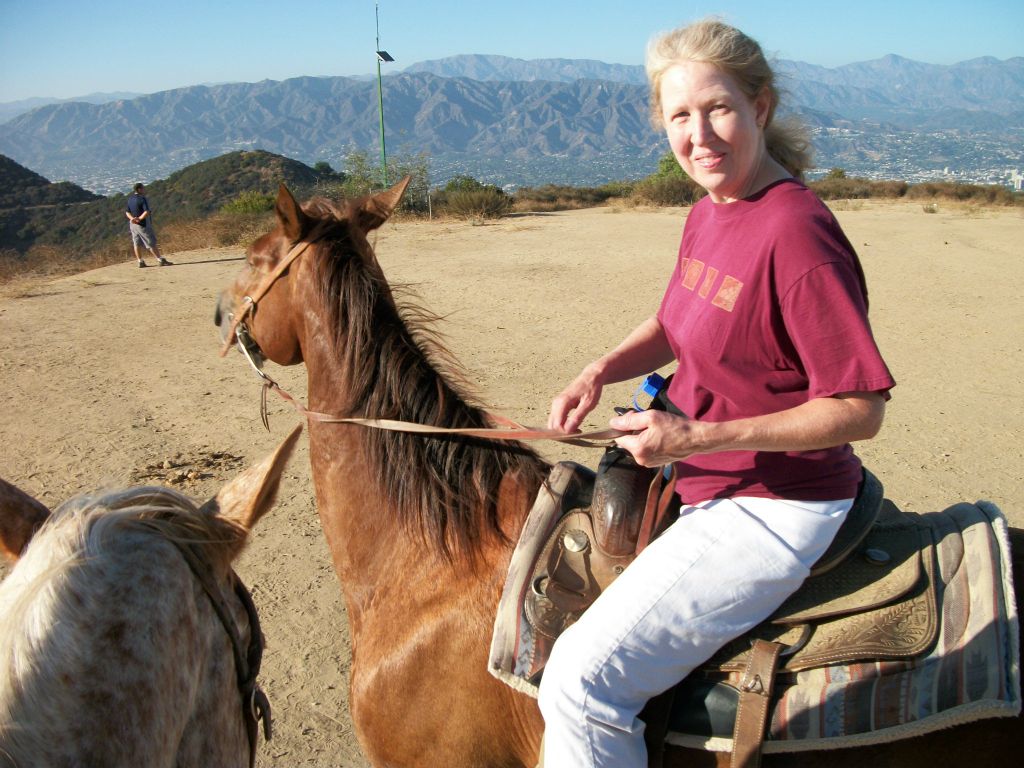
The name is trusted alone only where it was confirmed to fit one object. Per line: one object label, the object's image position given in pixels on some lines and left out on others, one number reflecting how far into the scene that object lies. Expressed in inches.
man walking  549.0
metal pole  791.5
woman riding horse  58.2
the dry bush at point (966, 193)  895.1
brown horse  78.4
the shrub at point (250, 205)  854.6
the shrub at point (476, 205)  812.0
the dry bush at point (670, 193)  961.5
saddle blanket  59.1
